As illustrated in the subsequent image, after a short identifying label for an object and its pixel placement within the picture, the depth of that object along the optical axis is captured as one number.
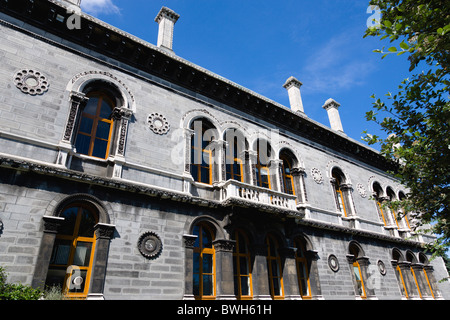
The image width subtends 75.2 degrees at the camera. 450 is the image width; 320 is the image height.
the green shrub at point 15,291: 6.05
